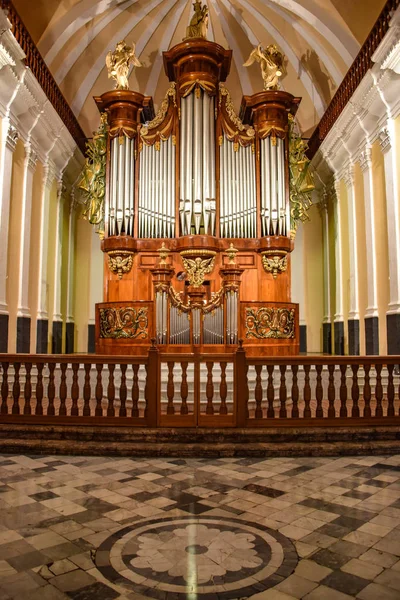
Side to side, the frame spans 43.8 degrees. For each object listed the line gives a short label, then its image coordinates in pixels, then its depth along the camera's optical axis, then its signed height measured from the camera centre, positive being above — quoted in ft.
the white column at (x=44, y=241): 28.94 +6.28
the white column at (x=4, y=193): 23.27 +7.35
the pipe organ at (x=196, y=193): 26.55 +8.52
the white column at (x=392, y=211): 22.79 +6.29
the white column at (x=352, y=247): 28.68 +5.86
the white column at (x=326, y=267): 34.27 +5.57
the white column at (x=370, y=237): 25.81 +5.78
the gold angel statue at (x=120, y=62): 29.25 +16.81
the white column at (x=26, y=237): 25.93 +5.90
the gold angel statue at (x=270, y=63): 29.07 +16.74
